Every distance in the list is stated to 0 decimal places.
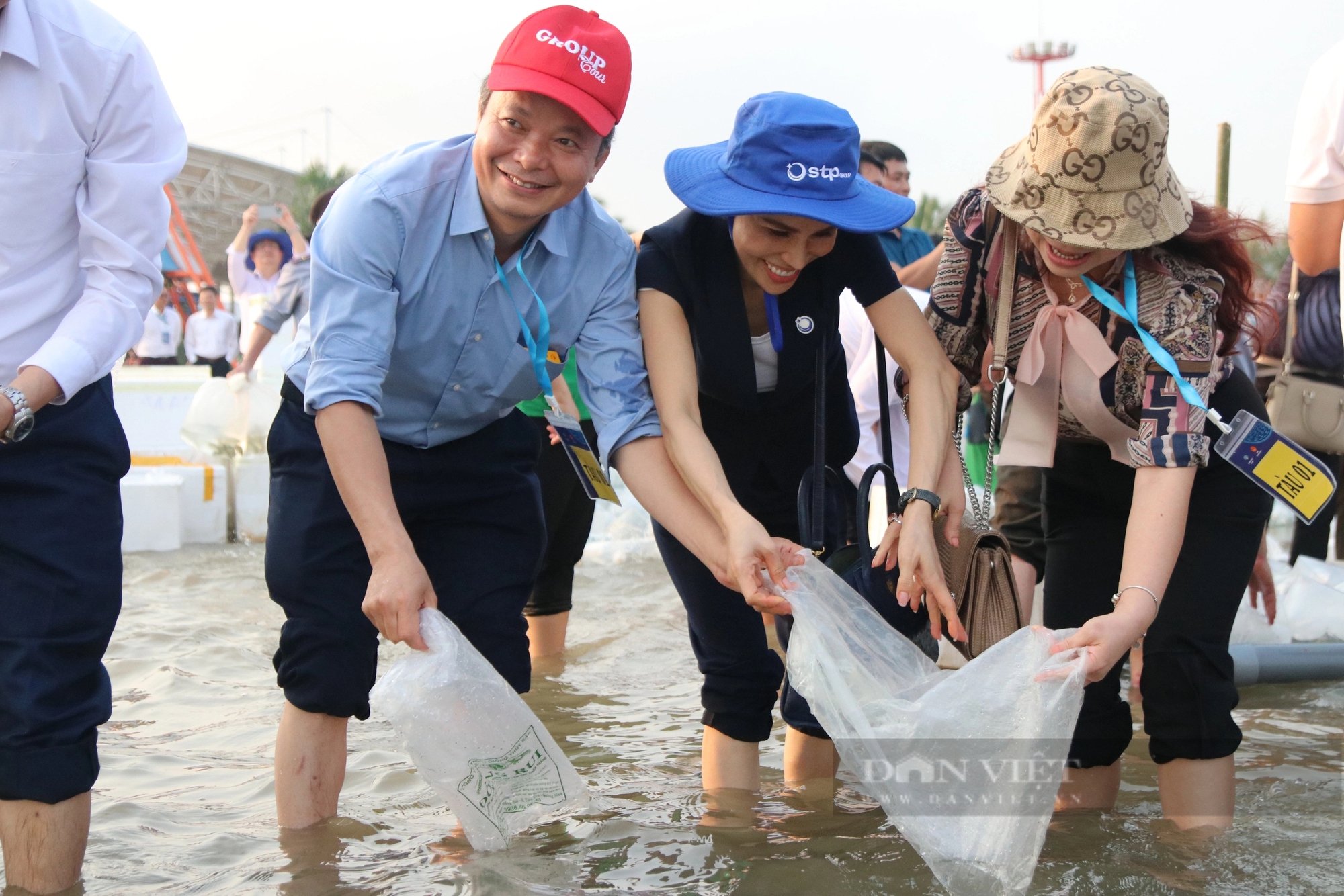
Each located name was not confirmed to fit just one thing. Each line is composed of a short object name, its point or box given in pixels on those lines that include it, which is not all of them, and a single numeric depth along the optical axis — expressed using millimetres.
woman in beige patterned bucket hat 2174
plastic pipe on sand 3902
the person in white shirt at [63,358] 2078
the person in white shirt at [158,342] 12242
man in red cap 2184
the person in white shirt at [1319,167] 2627
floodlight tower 39000
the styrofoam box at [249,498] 7395
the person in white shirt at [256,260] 8758
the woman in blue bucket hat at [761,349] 2326
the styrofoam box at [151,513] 6766
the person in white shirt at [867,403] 3852
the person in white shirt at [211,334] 11930
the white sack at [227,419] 7664
